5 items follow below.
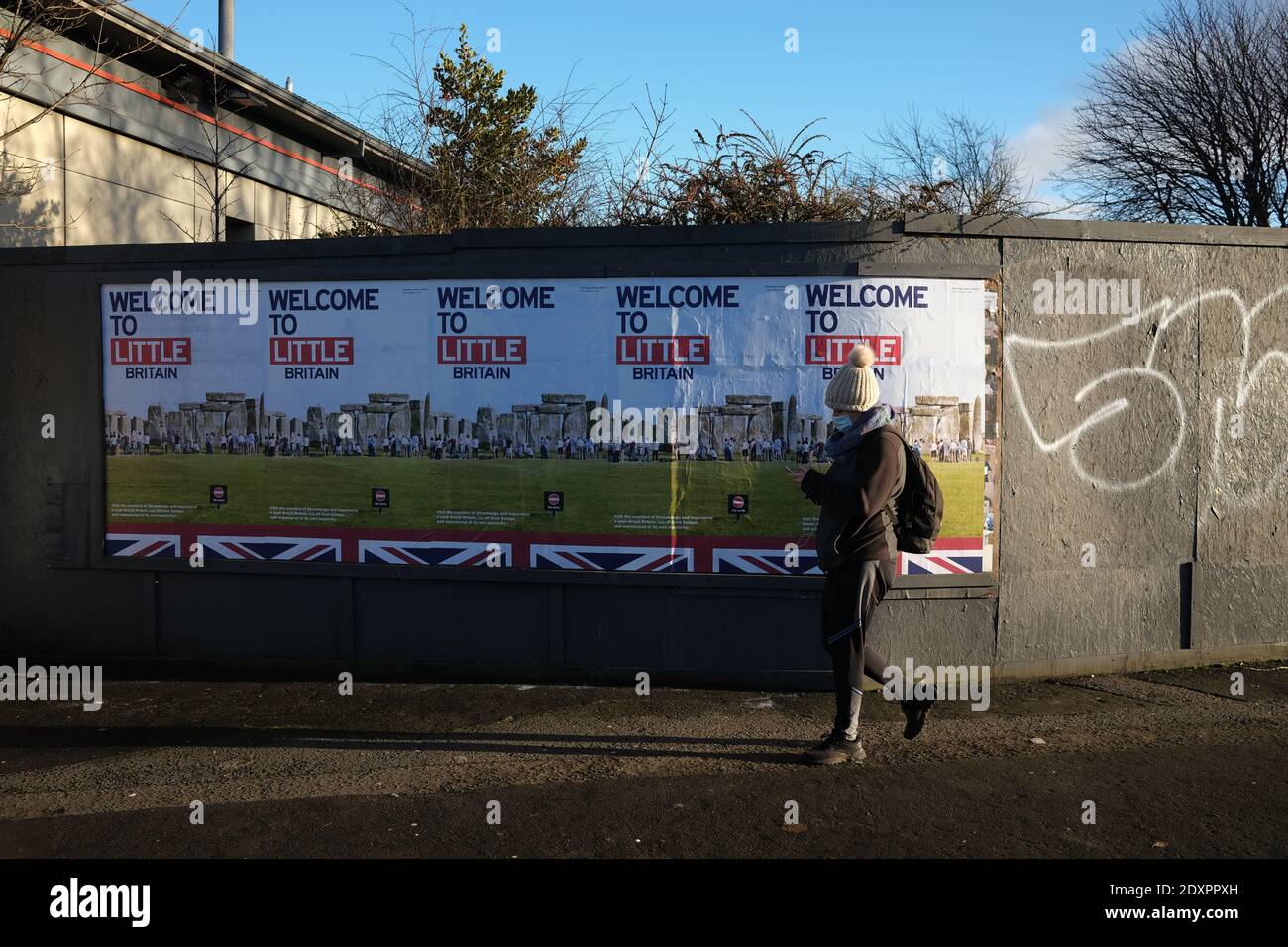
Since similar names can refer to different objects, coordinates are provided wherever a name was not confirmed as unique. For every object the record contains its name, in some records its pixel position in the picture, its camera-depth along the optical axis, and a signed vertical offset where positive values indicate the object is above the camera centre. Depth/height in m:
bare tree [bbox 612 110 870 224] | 8.69 +1.98
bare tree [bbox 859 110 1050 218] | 8.45 +1.98
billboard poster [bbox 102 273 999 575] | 6.70 +0.11
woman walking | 5.28 -0.50
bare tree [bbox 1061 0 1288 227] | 20.98 +6.30
